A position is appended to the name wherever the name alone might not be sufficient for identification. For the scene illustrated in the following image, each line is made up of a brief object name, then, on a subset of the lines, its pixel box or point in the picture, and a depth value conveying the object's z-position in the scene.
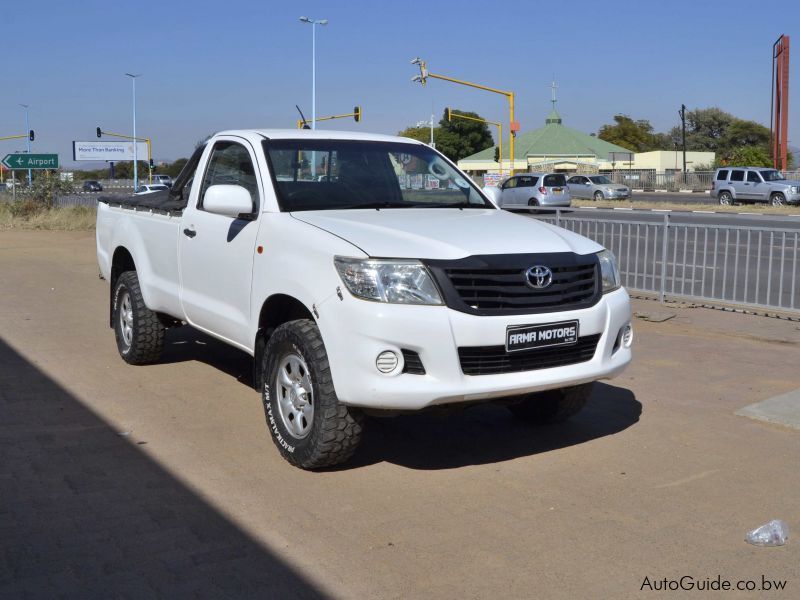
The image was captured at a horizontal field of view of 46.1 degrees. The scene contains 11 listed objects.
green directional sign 48.08
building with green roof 84.20
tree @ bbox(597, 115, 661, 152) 124.75
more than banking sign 87.31
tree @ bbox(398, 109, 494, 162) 105.81
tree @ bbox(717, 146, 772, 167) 68.31
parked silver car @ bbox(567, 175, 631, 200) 48.12
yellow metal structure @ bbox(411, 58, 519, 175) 39.25
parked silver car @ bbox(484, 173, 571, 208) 38.66
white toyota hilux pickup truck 4.84
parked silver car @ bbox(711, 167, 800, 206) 41.75
